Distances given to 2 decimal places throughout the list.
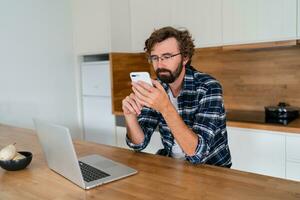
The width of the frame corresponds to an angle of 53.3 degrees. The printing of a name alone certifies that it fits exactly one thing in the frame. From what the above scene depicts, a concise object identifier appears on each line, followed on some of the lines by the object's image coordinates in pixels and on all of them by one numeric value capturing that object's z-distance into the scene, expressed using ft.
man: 3.85
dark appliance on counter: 7.21
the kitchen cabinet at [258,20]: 7.05
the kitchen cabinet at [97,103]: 10.19
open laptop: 3.29
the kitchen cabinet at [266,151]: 6.66
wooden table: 3.01
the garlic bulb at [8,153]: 3.93
